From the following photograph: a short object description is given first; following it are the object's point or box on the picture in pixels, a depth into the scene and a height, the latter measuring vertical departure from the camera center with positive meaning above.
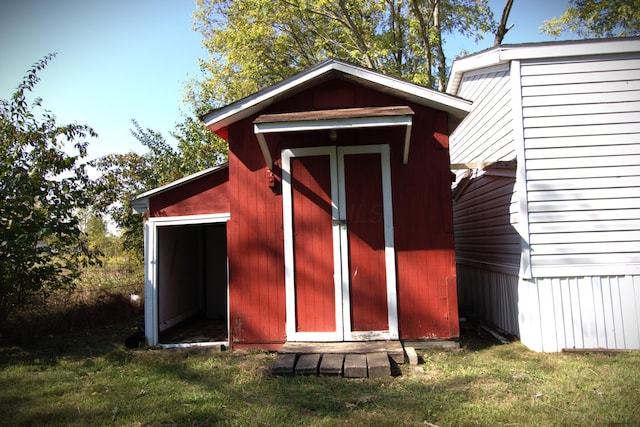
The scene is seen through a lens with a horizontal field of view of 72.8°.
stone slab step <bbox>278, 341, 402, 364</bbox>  5.45 -1.38
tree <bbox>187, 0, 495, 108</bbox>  16.50 +8.53
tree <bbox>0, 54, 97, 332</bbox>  6.72 +0.77
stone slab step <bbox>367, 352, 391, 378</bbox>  4.94 -1.44
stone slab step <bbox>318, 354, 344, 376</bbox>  5.01 -1.43
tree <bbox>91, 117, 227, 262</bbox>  11.65 +2.53
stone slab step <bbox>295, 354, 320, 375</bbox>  5.05 -1.43
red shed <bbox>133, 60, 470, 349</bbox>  6.01 +0.38
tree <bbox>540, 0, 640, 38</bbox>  17.00 +9.05
